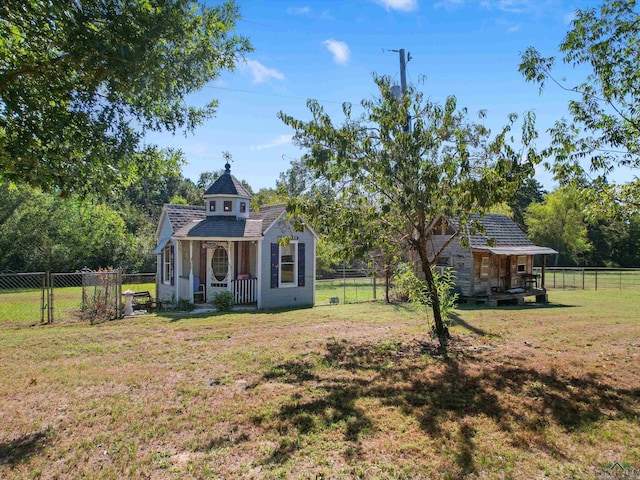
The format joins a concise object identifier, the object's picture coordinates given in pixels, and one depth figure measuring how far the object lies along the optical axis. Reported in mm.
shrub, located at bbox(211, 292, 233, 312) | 14598
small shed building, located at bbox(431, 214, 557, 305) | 18516
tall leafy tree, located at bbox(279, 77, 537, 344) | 7078
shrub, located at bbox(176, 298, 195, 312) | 14789
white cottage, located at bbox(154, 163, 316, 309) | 15531
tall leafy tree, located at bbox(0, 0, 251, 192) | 5191
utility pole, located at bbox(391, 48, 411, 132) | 13758
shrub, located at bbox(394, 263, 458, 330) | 8922
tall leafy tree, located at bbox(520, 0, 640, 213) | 6871
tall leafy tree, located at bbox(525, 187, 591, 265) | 43812
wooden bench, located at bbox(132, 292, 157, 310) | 15336
